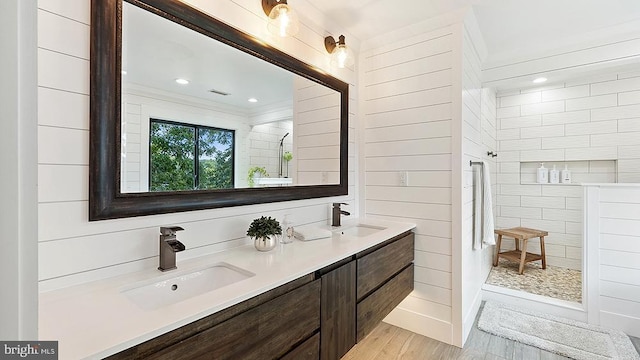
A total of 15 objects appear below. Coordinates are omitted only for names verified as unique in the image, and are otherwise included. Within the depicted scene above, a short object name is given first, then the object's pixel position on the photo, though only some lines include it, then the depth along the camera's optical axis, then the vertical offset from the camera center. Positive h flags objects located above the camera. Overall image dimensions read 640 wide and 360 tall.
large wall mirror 1.15 +0.33
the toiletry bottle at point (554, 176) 3.70 +0.05
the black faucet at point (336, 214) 2.30 -0.27
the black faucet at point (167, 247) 1.23 -0.29
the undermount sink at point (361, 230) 2.31 -0.41
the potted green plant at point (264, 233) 1.56 -0.29
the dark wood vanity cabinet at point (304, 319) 0.91 -0.57
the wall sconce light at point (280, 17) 1.72 +0.96
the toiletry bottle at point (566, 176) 3.63 +0.05
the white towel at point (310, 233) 1.85 -0.35
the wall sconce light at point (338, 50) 2.26 +1.00
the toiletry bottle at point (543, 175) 3.77 +0.07
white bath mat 2.10 -1.22
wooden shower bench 3.42 -0.84
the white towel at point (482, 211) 2.62 -0.28
